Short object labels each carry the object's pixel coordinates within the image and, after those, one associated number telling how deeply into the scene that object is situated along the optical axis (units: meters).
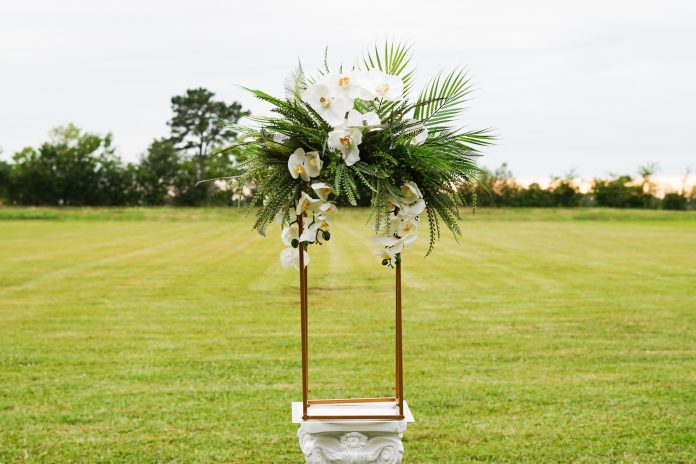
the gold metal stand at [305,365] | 3.80
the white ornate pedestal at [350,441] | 3.79
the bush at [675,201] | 44.50
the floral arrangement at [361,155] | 3.70
